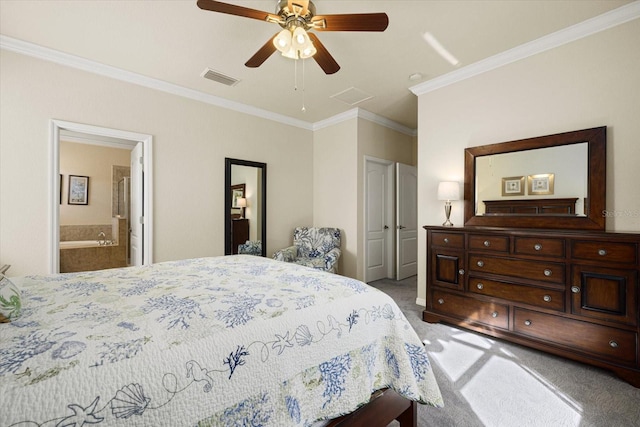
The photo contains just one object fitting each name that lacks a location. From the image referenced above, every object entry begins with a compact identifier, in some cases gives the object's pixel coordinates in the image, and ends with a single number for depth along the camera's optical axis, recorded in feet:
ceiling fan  5.84
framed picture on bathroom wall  17.53
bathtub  15.68
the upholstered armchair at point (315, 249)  13.05
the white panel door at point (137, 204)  11.04
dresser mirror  7.80
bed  2.28
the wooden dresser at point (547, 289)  6.50
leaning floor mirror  13.07
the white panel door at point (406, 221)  16.40
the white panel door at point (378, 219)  15.19
